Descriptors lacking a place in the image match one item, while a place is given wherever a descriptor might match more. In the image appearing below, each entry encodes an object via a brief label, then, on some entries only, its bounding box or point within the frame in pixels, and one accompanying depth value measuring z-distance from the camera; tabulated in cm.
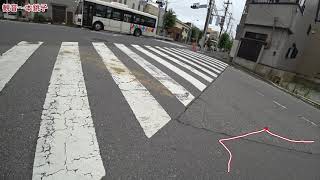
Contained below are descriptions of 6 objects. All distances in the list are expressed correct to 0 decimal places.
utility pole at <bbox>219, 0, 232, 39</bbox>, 3891
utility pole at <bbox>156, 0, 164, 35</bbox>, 3808
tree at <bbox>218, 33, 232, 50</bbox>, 6795
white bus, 2209
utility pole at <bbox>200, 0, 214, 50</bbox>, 2766
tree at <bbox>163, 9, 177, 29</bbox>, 5244
